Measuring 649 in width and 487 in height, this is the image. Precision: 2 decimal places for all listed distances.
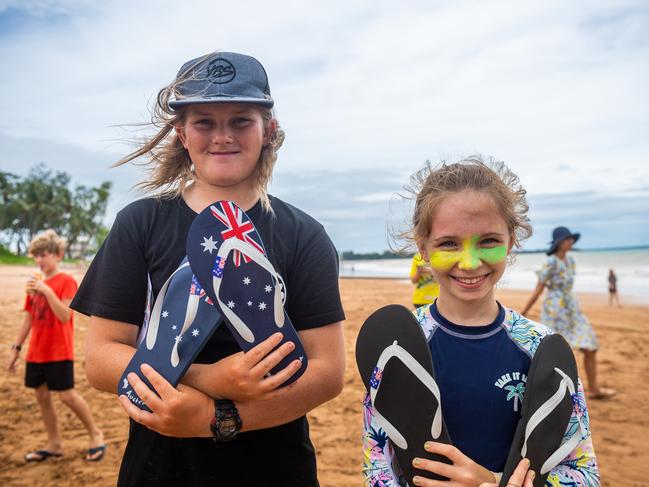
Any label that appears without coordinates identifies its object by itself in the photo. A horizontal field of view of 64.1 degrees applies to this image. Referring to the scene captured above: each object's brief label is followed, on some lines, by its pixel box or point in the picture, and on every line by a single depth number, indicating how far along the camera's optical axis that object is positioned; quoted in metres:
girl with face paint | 1.40
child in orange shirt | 4.03
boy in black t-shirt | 1.40
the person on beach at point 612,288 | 15.39
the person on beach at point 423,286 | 5.08
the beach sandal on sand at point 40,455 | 4.01
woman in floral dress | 5.45
